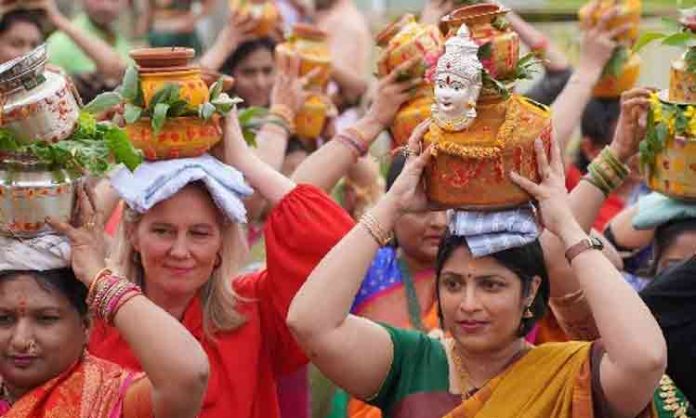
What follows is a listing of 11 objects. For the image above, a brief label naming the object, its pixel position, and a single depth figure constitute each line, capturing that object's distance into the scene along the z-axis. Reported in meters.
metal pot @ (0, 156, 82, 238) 9.20
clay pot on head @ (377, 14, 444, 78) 11.51
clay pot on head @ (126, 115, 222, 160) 10.33
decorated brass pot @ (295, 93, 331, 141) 14.48
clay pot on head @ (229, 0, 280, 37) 16.39
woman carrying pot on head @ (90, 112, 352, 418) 10.25
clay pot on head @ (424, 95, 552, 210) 9.06
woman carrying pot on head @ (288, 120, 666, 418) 8.87
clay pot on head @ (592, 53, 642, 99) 14.84
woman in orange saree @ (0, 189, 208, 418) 9.02
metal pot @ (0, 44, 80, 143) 9.12
